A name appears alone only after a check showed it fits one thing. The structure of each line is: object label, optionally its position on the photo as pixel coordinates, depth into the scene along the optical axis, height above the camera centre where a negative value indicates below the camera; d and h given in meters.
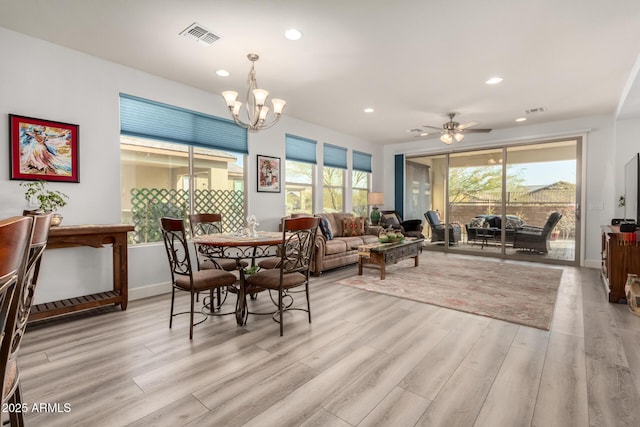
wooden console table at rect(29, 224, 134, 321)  2.66 -0.49
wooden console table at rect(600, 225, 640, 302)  3.24 -0.54
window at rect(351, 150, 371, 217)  7.04 +0.64
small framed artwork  4.83 +0.56
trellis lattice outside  3.66 +0.01
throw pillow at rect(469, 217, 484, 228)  6.60 -0.30
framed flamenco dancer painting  2.74 +0.55
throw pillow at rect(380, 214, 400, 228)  6.85 -0.28
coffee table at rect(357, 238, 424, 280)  4.31 -0.67
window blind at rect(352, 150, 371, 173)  7.02 +1.12
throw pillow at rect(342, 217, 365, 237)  5.75 -0.35
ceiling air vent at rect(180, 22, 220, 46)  2.61 +1.55
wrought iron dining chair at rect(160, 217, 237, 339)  2.41 -0.58
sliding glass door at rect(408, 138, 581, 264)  5.66 +0.16
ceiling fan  4.98 +1.31
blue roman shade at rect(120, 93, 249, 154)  3.49 +1.06
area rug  3.07 -1.01
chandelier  2.82 +1.00
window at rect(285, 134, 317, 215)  5.50 +0.67
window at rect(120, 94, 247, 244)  3.59 +0.56
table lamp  6.84 +0.15
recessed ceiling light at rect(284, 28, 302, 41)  2.66 +1.56
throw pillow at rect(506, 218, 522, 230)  6.12 -0.28
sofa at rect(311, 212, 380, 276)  4.61 -0.53
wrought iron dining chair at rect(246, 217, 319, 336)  2.48 -0.46
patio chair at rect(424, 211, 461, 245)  6.97 -0.46
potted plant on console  2.72 +0.09
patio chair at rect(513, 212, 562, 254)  5.70 -0.53
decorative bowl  4.89 -0.51
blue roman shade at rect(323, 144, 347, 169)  6.24 +1.11
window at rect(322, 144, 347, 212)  6.28 +0.67
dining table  2.47 -0.36
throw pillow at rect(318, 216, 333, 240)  5.10 -0.35
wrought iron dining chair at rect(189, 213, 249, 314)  2.69 -0.39
